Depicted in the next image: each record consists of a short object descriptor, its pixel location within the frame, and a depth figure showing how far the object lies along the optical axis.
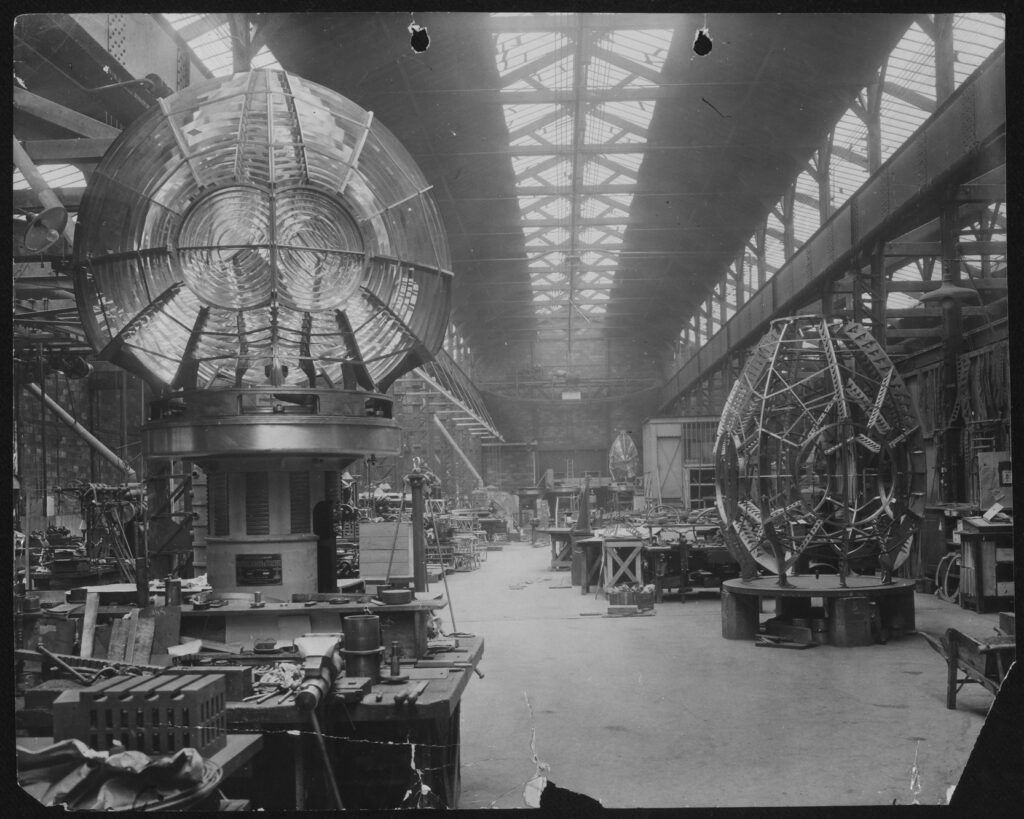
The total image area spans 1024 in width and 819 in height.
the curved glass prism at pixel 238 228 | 4.28
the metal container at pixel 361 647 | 4.07
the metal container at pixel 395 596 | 4.52
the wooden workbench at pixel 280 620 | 4.47
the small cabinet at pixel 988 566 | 10.05
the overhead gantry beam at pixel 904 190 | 7.67
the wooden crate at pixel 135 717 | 3.10
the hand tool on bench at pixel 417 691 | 3.83
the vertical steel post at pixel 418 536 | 6.74
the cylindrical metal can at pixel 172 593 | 4.44
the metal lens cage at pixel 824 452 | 9.62
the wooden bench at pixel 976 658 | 5.46
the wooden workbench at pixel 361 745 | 3.75
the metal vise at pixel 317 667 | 3.56
